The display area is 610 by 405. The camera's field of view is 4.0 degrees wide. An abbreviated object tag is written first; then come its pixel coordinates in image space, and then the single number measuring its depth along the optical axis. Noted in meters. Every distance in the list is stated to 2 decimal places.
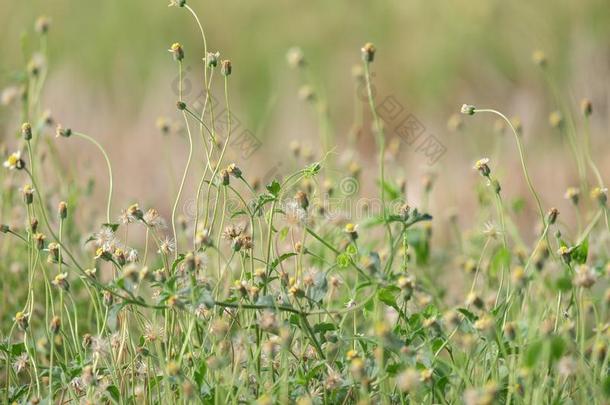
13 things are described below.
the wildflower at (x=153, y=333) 5.57
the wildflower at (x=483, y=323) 5.50
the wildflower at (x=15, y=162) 5.59
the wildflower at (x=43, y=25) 5.88
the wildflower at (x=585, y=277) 5.50
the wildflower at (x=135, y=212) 5.57
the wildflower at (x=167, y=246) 5.58
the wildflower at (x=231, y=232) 5.58
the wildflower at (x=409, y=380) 5.45
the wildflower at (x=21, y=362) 5.61
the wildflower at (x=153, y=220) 5.59
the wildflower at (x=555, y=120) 5.84
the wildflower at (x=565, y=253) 5.57
